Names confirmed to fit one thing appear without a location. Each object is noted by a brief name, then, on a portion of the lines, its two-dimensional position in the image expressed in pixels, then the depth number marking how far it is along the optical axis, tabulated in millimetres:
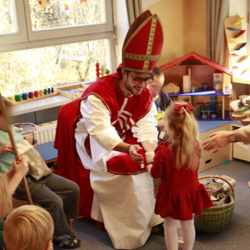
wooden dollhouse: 3650
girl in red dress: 1930
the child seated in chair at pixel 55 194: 2127
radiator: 3081
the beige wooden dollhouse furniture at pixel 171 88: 3691
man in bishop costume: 2018
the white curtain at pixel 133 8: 3262
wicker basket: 2363
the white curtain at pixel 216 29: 3468
